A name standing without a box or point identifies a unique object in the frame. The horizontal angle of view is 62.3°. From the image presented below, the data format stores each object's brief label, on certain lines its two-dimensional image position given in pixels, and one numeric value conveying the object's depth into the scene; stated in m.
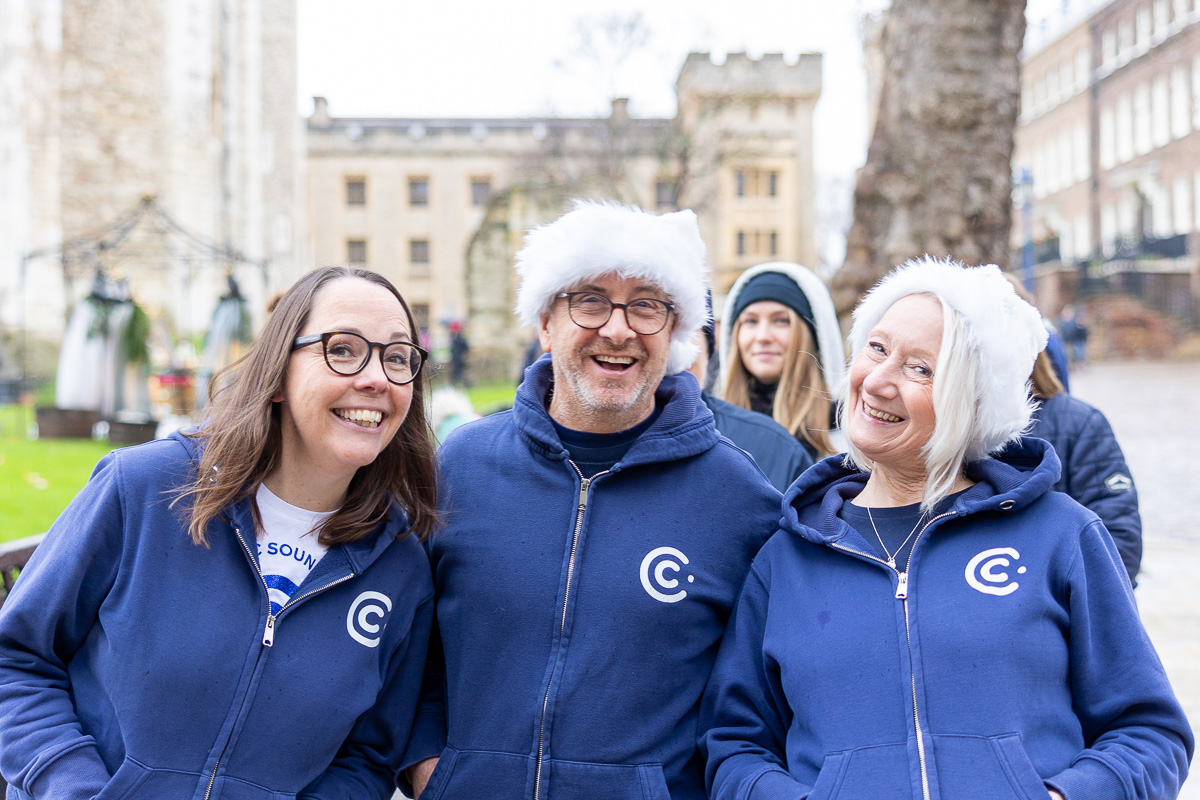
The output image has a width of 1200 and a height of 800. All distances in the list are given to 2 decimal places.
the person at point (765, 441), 3.42
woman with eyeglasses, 2.14
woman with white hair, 2.02
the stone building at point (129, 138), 21.45
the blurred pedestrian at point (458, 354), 22.53
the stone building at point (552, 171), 38.50
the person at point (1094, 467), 3.57
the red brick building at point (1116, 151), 31.42
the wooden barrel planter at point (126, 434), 12.18
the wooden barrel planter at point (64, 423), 13.00
